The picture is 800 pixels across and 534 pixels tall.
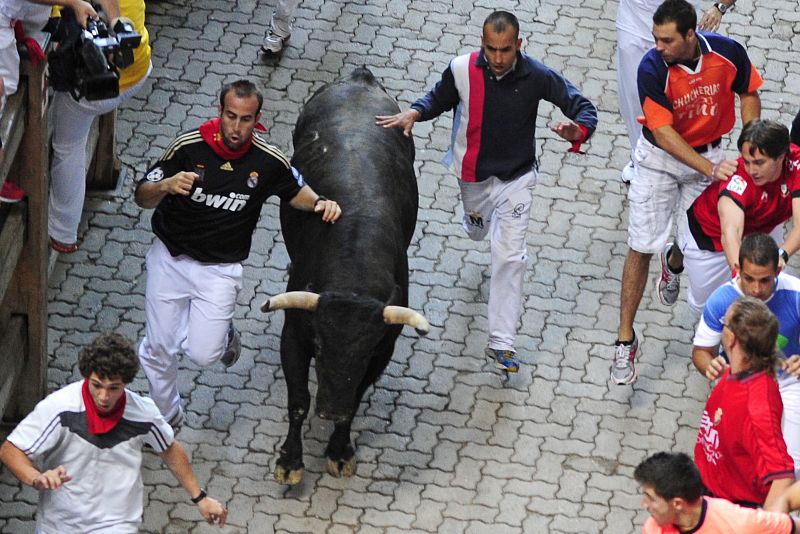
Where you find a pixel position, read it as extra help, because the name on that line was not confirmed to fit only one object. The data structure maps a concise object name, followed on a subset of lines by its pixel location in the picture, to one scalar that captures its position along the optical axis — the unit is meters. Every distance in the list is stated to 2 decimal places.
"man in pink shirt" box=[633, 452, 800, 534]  12.68
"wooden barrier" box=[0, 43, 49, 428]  17.27
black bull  16.86
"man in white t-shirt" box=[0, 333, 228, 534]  13.79
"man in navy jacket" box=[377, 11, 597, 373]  18.94
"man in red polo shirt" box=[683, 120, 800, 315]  17.56
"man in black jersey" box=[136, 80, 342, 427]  17.02
